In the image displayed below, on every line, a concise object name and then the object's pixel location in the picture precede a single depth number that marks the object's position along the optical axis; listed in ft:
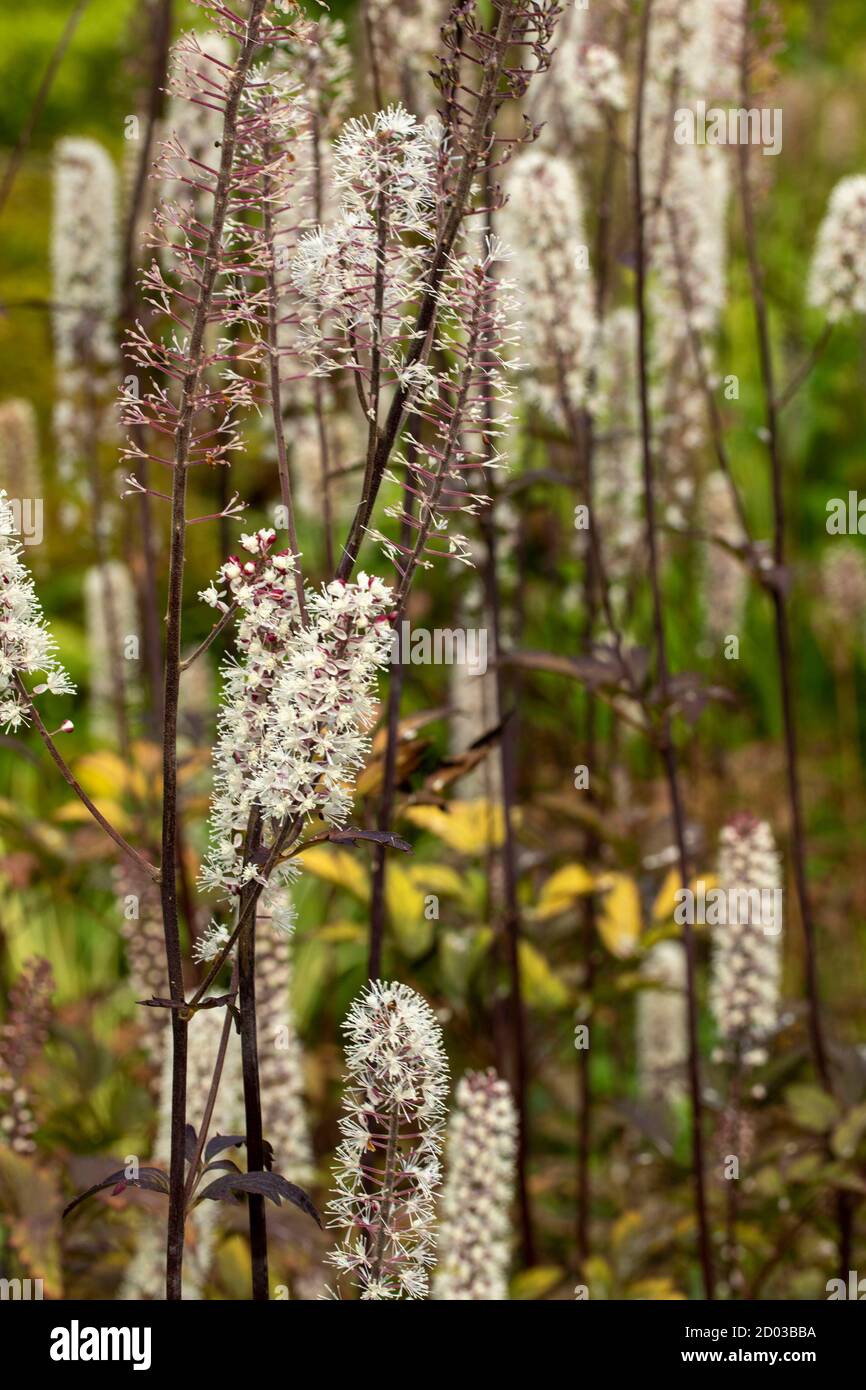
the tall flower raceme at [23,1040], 5.34
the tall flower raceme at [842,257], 6.69
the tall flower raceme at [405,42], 6.03
